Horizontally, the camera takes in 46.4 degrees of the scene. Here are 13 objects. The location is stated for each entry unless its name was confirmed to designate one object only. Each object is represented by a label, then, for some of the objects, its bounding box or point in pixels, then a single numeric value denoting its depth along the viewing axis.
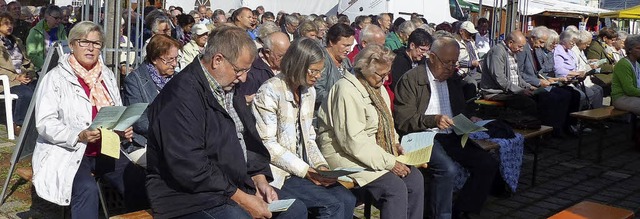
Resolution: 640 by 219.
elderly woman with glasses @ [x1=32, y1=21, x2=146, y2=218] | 4.19
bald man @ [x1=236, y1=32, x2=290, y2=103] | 5.57
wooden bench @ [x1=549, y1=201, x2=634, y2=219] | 4.56
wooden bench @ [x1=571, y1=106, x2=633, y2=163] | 7.88
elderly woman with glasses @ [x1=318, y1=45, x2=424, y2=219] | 4.48
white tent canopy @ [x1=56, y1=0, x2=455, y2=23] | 20.72
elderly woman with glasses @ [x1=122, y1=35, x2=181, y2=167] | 4.74
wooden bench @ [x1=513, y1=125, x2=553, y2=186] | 6.50
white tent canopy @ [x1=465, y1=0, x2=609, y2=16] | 29.00
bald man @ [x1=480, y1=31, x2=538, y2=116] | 8.49
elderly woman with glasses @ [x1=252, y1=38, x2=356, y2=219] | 4.24
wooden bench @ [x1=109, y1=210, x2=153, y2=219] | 3.76
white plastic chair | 7.53
